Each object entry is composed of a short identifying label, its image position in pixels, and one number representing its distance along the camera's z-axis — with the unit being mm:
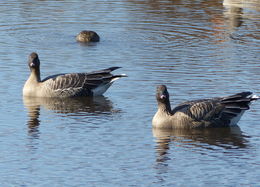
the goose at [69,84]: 23812
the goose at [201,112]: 20094
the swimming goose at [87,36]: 31844
